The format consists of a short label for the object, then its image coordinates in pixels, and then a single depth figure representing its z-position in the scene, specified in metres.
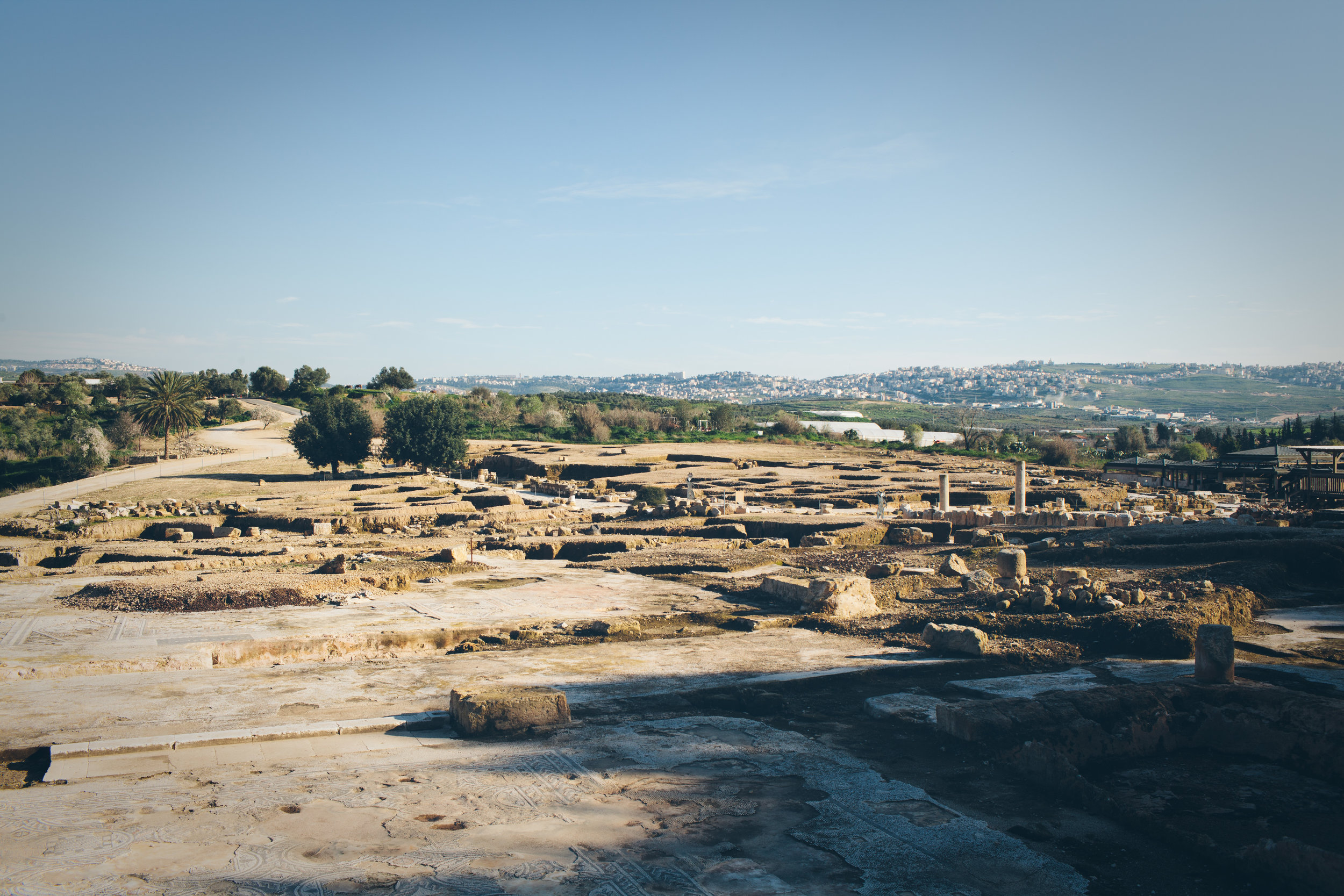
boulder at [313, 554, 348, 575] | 17.56
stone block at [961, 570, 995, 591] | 16.23
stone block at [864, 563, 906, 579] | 18.20
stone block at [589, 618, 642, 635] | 13.54
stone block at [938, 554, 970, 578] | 18.22
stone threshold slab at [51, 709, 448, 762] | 7.77
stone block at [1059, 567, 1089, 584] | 16.16
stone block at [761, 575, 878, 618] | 14.91
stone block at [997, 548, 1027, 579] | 17.22
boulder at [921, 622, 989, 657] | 12.37
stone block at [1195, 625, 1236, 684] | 9.68
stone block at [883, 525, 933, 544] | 24.33
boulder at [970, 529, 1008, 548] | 22.19
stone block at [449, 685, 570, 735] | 8.68
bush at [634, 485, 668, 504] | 35.71
